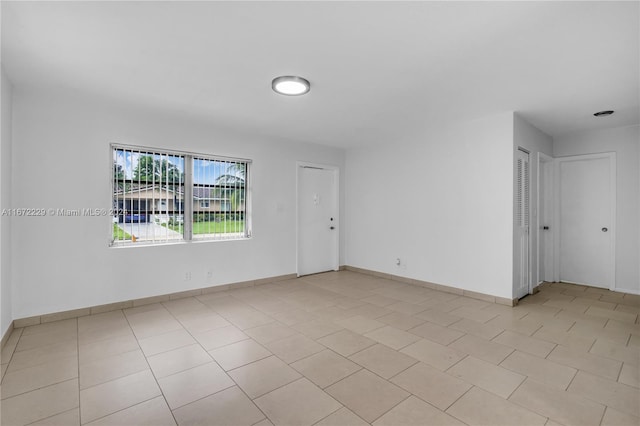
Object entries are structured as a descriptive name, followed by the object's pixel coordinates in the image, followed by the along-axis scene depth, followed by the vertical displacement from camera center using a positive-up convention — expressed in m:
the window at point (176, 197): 3.89 +0.24
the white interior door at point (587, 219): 4.73 -0.11
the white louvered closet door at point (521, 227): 4.05 -0.19
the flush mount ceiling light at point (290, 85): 2.91 +1.25
